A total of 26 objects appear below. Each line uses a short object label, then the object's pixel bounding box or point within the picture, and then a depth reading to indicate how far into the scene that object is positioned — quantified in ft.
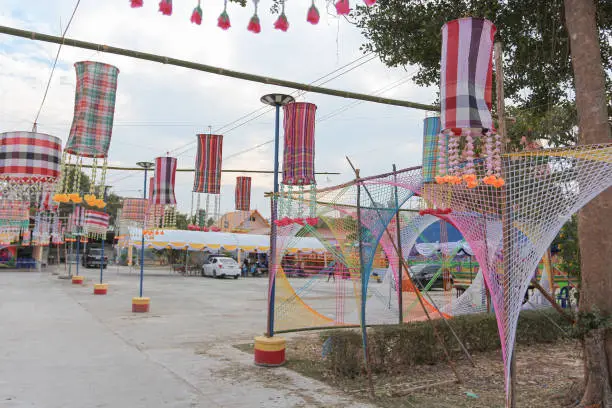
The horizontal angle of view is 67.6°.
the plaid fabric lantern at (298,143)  26.73
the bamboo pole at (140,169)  52.32
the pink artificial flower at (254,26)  14.75
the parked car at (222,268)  94.99
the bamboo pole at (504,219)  13.50
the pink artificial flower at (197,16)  14.55
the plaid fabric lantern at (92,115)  21.52
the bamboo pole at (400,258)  19.02
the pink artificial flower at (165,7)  13.52
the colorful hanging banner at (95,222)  68.39
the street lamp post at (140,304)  41.32
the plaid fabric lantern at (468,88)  13.08
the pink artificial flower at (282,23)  14.71
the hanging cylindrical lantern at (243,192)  50.06
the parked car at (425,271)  74.74
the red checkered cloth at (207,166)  33.37
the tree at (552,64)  16.10
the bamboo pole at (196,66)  19.16
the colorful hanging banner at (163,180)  38.75
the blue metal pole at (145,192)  43.33
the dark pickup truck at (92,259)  117.91
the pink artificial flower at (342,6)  12.62
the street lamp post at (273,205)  23.82
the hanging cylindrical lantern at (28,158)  16.98
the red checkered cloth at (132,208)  68.13
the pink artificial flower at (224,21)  14.76
